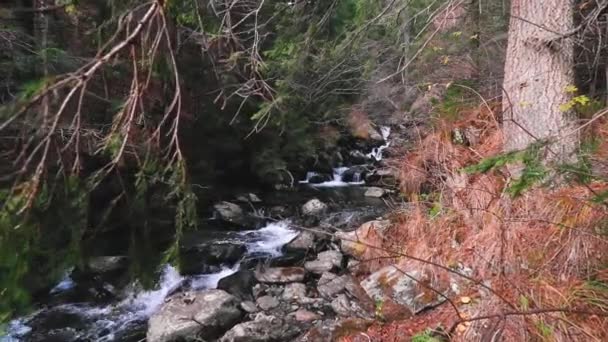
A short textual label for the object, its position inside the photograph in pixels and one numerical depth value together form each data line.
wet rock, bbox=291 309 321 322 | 4.97
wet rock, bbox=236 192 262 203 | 10.13
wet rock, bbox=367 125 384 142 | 15.09
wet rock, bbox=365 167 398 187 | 8.92
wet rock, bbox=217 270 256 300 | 5.82
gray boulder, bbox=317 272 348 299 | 5.53
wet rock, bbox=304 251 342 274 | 6.22
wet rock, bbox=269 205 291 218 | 9.10
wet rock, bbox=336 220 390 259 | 5.61
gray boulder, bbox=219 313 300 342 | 4.62
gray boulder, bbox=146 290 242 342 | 4.78
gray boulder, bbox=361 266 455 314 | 4.13
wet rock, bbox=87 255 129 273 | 6.40
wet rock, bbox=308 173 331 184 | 12.37
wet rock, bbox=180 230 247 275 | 6.78
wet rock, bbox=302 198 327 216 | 9.05
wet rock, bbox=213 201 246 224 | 8.86
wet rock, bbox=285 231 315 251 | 7.22
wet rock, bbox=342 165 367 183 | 12.24
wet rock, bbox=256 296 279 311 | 5.41
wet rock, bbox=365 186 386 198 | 10.05
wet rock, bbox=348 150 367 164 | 13.91
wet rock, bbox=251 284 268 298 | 5.80
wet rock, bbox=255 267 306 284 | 6.08
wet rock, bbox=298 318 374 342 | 4.17
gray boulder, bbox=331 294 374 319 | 4.74
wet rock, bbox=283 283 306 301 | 5.59
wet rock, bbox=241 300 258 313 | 5.35
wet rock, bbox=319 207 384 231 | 7.89
